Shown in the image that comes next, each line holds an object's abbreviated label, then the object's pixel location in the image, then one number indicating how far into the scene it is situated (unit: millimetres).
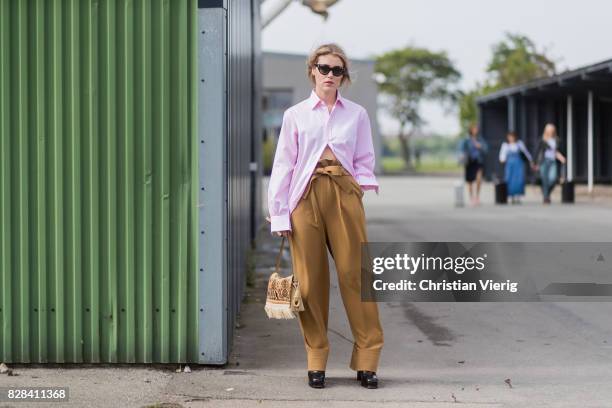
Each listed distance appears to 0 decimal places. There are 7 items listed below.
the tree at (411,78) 87438
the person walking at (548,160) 22812
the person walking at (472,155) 22734
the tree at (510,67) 64375
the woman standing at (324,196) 5523
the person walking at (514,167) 23577
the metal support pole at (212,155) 5887
